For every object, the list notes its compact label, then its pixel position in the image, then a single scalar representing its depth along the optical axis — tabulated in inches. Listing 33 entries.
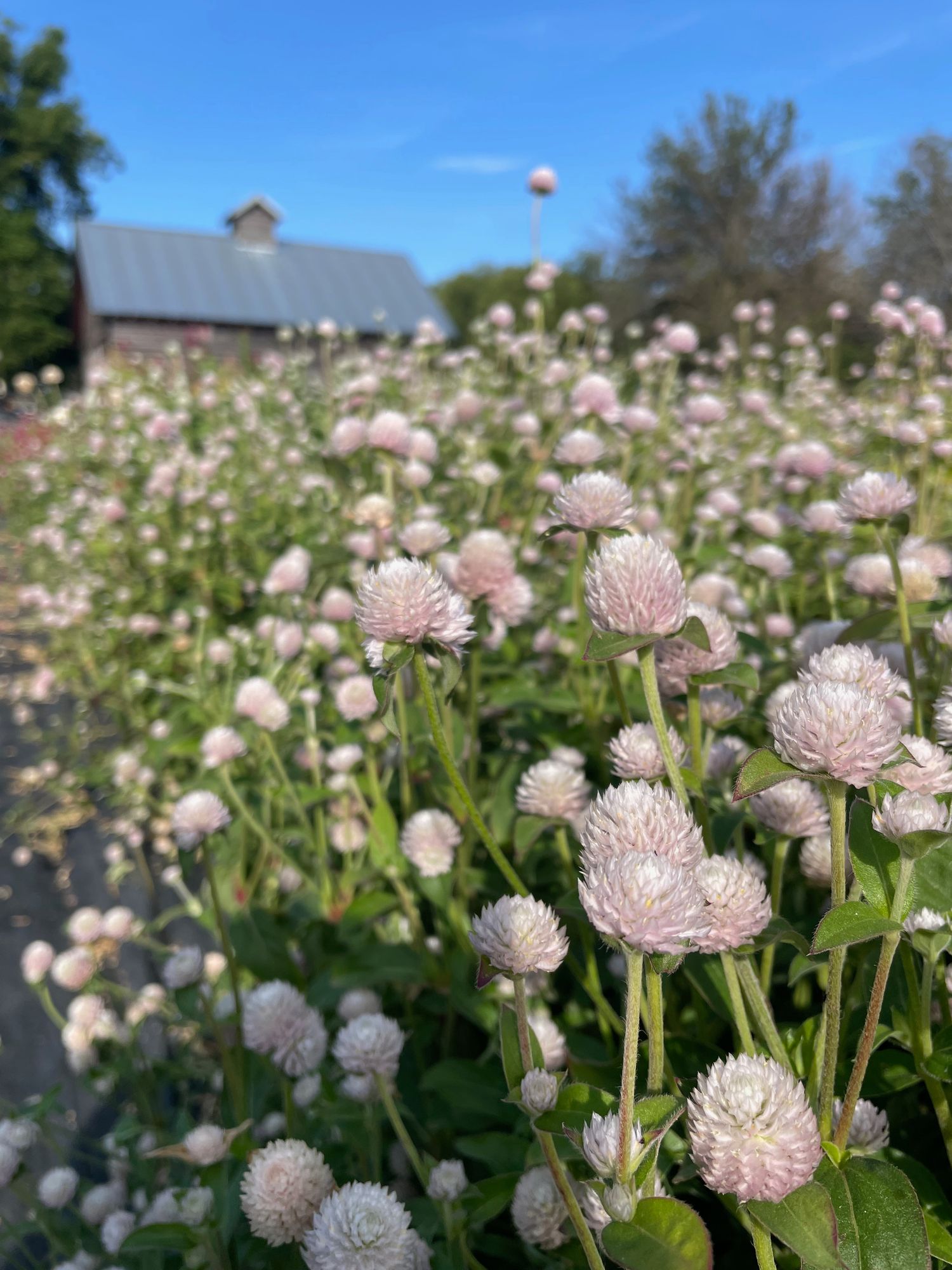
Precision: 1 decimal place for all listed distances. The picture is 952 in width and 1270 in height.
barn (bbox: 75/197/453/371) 612.7
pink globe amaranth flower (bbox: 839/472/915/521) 16.3
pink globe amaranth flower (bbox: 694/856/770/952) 10.0
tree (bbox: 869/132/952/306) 450.6
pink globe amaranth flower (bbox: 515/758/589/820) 15.1
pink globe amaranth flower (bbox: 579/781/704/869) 9.2
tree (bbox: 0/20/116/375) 966.4
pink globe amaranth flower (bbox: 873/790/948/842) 9.3
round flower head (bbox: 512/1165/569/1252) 11.7
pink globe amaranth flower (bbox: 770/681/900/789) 9.2
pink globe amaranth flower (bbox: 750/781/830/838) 12.1
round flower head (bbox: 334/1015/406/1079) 13.3
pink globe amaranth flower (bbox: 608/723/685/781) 12.7
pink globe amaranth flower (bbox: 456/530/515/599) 18.6
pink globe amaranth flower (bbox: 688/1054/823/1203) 8.5
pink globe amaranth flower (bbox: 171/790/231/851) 18.0
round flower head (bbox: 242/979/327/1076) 14.7
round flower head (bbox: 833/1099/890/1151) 10.9
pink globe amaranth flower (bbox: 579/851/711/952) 8.4
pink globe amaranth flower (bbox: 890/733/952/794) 10.9
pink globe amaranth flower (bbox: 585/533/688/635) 11.0
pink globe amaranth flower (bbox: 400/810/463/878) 17.9
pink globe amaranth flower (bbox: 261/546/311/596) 29.1
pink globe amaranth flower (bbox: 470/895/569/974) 10.3
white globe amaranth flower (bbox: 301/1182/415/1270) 10.4
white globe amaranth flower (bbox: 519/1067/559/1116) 9.7
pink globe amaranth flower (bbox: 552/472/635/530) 14.1
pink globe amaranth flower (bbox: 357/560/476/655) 11.9
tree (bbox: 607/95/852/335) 687.5
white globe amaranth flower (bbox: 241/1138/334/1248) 11.7
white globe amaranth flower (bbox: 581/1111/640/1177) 8.7
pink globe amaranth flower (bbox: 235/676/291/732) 22.6
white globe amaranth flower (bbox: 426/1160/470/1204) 12.2
